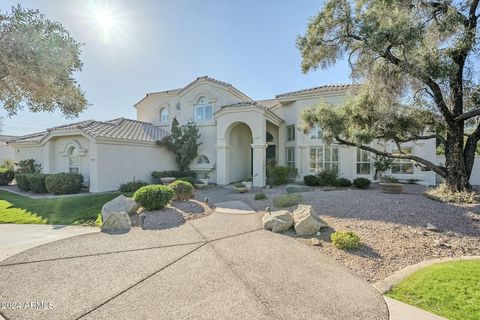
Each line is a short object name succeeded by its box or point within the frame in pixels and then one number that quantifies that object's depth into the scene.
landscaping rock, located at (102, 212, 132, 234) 8.60
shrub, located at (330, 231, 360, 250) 6.77
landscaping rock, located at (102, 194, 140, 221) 9.78
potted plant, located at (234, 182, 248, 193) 16.20
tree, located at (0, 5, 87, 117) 5.31
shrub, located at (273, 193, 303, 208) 11.40
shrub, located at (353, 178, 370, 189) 16.42
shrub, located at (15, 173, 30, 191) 17.86
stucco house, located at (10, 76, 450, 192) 17.20
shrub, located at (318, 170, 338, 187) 17.69
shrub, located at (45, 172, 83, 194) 15.67
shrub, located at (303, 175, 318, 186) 17.95
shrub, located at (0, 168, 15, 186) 21.88
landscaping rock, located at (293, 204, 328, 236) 8.02
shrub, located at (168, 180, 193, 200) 12.16
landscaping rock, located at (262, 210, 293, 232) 8.44
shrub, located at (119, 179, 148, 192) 16.20
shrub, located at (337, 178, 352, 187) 17.42
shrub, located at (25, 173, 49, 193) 16.67
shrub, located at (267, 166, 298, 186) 19.25
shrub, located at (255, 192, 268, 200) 13.48
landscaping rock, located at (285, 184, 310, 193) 15.64
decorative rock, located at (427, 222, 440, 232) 7.73
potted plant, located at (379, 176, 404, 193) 13.68
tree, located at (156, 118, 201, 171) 20.72
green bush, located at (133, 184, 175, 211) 10.31
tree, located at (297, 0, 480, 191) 9.41
